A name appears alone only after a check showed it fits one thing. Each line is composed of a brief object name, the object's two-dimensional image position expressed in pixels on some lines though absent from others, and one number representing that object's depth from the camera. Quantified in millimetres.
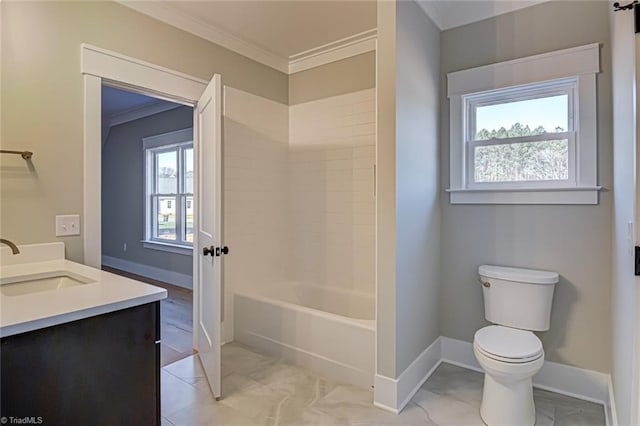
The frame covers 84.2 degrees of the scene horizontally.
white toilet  1785
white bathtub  2266
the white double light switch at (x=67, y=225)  2066
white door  2203
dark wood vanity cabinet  1009
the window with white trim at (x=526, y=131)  2113
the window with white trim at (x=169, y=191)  5008
